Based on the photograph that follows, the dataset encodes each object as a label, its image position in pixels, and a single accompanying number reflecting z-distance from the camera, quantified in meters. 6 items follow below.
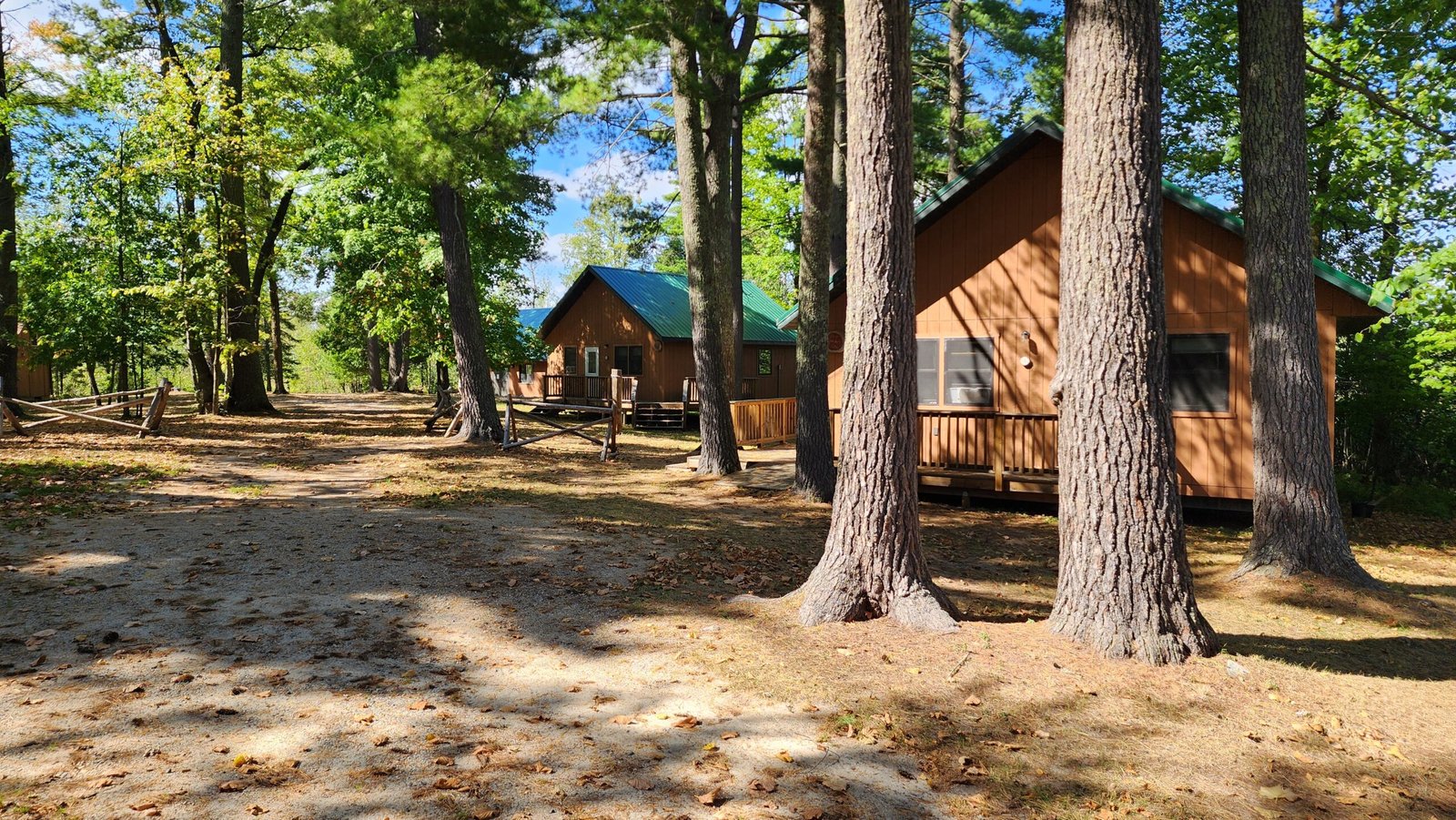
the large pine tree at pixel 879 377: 6.11
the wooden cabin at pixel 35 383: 31.16
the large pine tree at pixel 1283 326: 8.22
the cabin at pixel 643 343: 28.98
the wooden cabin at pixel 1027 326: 11.64
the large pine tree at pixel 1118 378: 5.45
